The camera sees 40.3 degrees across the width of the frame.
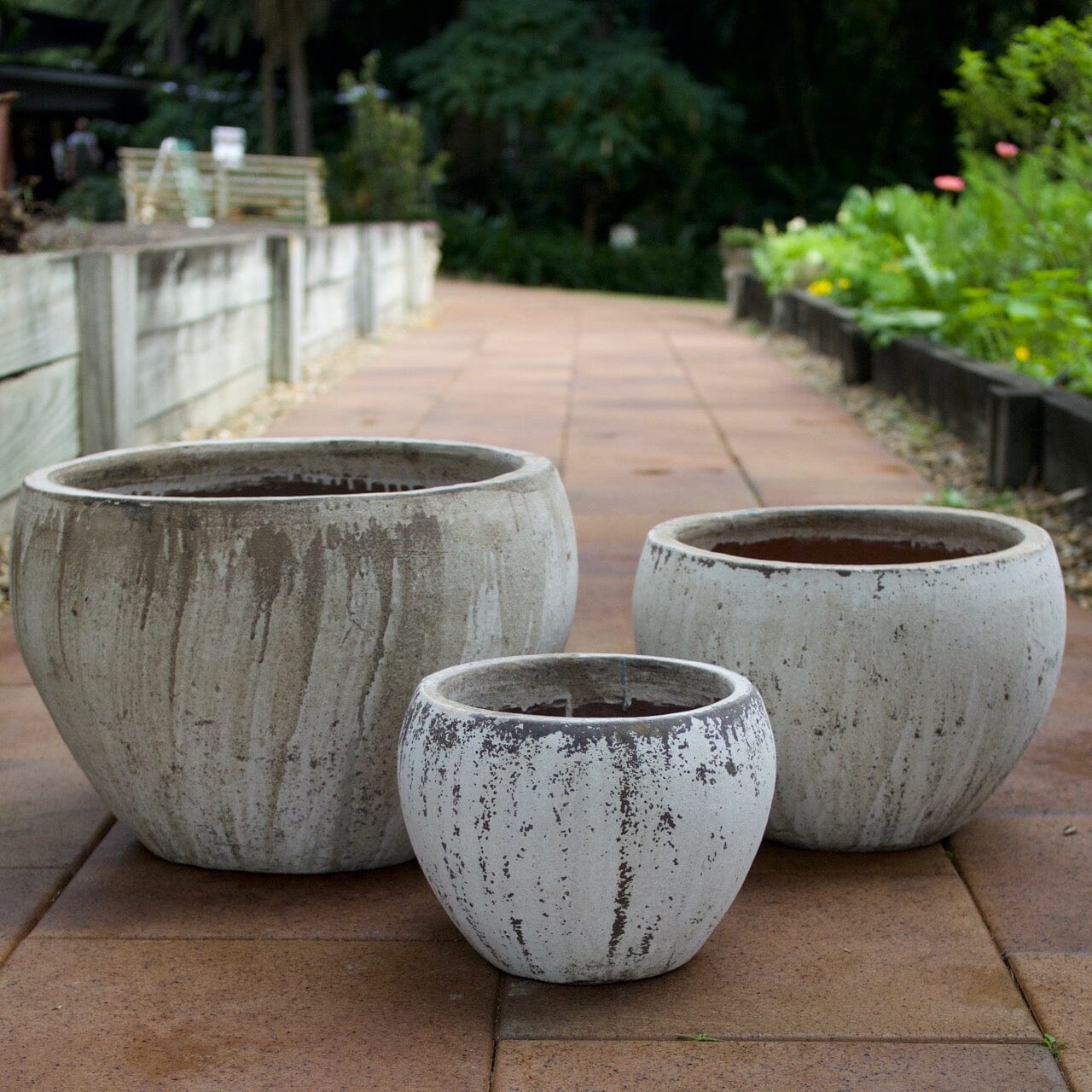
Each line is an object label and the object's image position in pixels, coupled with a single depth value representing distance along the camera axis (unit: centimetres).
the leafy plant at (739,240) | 2019
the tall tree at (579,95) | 2856
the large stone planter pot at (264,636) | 260
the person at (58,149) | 3222
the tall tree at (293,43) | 2892
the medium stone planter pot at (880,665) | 272
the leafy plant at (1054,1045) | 214
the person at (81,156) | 3075
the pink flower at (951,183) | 1105
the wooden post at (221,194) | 2194
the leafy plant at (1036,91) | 768
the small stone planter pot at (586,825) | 221
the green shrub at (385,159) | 2306
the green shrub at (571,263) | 2633
